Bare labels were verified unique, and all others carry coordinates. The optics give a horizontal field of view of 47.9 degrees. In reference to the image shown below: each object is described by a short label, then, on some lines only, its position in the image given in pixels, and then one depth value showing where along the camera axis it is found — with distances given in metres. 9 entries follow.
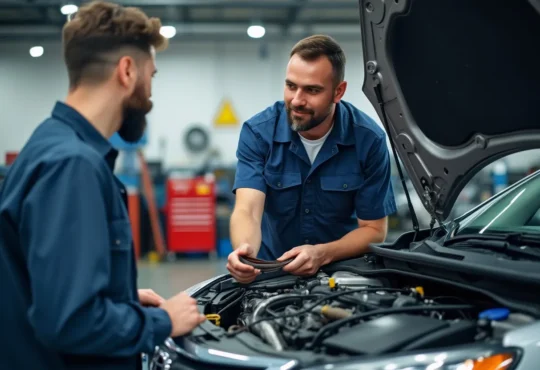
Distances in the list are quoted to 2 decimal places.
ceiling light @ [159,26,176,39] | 8.13
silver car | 1.42
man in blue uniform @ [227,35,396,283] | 2.44
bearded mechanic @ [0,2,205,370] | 1.19
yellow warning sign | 9.49
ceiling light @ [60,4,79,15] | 7.15
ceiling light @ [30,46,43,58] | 9.73
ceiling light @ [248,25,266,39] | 8.38
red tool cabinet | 7.92
